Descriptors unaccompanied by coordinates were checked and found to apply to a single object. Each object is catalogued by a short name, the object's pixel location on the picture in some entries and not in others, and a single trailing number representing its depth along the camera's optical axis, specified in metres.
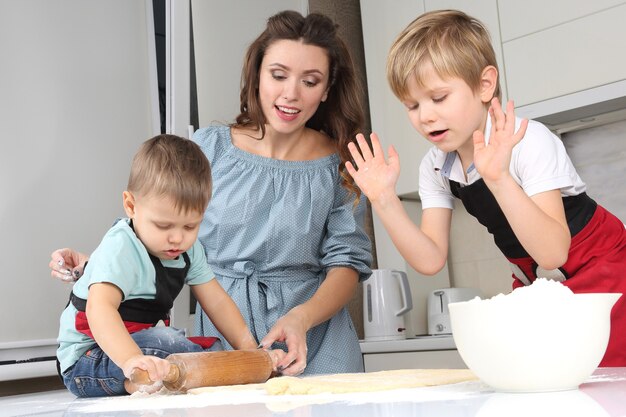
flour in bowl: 0.67
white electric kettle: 2.71
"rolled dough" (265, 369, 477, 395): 0.79
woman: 1.66
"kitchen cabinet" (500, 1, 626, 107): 2.23
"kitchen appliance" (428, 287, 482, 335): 2.81
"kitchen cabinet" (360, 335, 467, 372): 2.34
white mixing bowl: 0.67
